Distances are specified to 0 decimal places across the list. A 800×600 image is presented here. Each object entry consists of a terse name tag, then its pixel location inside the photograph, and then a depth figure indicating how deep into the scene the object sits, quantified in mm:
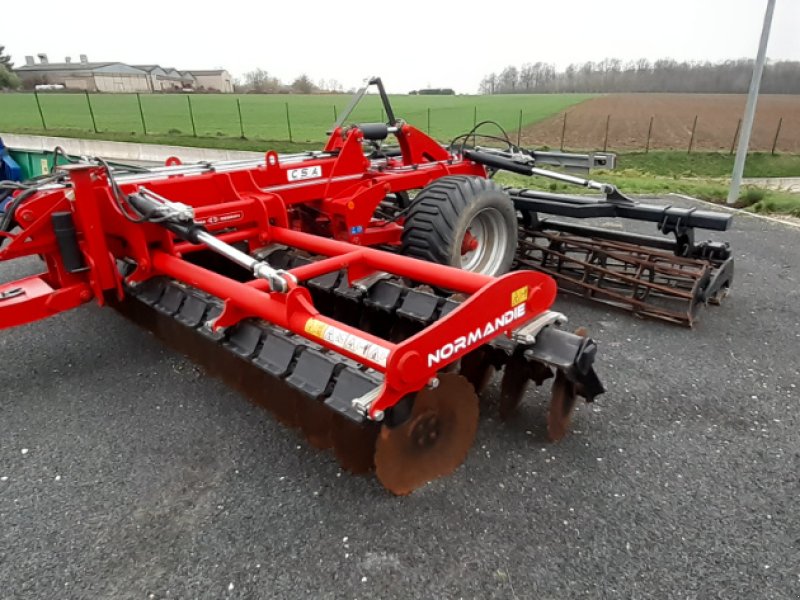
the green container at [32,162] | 8023
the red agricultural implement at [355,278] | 2504
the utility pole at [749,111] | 8875
